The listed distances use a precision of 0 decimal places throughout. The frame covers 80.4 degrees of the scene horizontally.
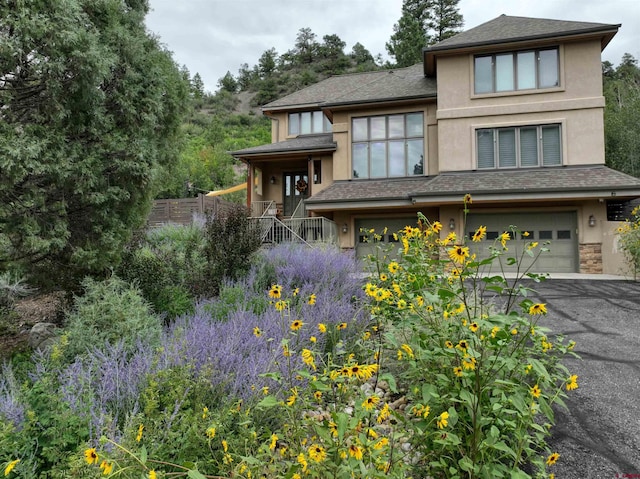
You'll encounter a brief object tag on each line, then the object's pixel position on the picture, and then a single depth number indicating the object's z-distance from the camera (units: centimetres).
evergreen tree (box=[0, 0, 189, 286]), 354
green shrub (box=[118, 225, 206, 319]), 473
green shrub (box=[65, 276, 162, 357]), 330
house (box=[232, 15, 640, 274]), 1078
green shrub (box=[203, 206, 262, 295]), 557
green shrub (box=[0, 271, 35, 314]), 432
